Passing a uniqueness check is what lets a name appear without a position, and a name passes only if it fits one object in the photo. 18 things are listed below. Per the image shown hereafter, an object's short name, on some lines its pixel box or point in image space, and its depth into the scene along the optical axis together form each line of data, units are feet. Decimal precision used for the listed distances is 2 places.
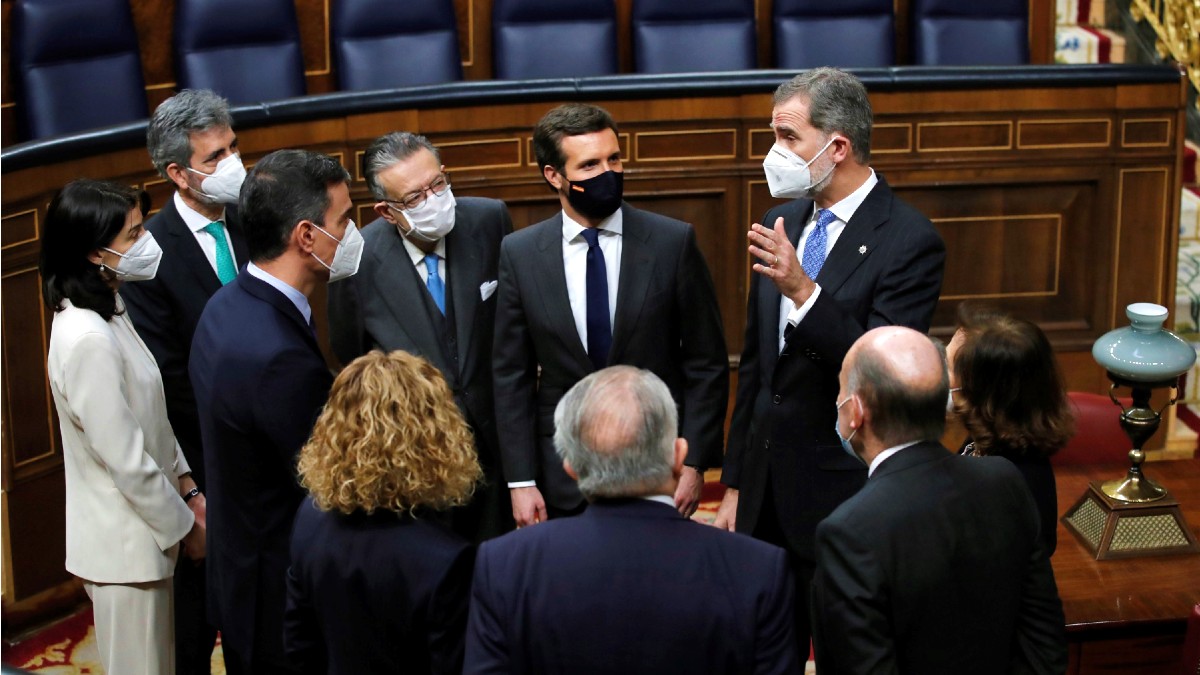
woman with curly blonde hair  14.06
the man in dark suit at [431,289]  20.65
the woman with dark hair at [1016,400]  16.63
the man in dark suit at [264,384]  16.58
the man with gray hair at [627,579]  12.81
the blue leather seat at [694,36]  37.68
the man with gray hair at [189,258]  20.88
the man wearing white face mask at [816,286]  18.48
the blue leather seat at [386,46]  37.06
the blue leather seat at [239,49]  35.63
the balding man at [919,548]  13.60
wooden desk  19.01
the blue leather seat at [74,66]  32.96
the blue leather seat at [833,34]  37.99
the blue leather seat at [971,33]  38.55
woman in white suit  18.02
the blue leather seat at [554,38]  37.50
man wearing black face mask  19.80
